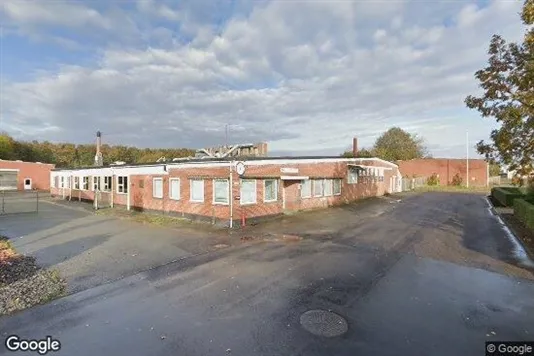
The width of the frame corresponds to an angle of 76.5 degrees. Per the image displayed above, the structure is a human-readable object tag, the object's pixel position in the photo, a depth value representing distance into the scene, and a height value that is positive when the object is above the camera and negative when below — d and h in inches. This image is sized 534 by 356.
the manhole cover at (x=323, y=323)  232.3 -108.7
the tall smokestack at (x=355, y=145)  1643.7 +133.8
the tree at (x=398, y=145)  2897.4 +243.2
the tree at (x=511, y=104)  445.1 +95.4
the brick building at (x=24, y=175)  1818.4 +2.5
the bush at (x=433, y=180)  2445.9 -60.8
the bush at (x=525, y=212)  607.6 -84.4
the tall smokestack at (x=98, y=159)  1470.2 +69.9
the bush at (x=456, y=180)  2449.6 -62.4
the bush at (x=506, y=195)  1072.4 -79.8
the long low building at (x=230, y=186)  690.8 -30.8
